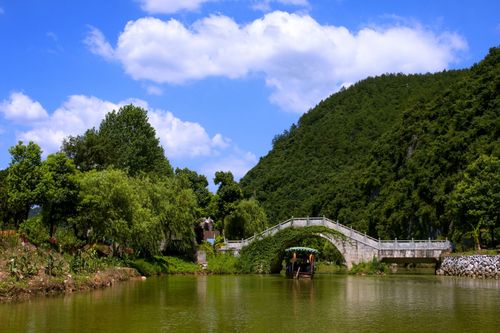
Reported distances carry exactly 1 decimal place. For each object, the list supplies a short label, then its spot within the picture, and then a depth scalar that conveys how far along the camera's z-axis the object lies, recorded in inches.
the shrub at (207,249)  1962.0
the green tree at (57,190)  1339.8
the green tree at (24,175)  1326.3
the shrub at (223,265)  1908.2
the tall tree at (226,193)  2315.5
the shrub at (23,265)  944.9
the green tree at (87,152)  2007.9
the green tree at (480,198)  1786.4
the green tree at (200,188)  2576.3
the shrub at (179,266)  1815.5
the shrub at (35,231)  1214.9
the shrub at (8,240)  1064.8
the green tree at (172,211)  1745.8
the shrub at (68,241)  1322.5
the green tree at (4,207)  1397.6
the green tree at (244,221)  2228.1
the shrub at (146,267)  1593.3
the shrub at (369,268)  1865.2
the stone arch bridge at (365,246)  1868.8
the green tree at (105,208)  1418.6
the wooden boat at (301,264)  1652.3
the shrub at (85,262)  1158.3
